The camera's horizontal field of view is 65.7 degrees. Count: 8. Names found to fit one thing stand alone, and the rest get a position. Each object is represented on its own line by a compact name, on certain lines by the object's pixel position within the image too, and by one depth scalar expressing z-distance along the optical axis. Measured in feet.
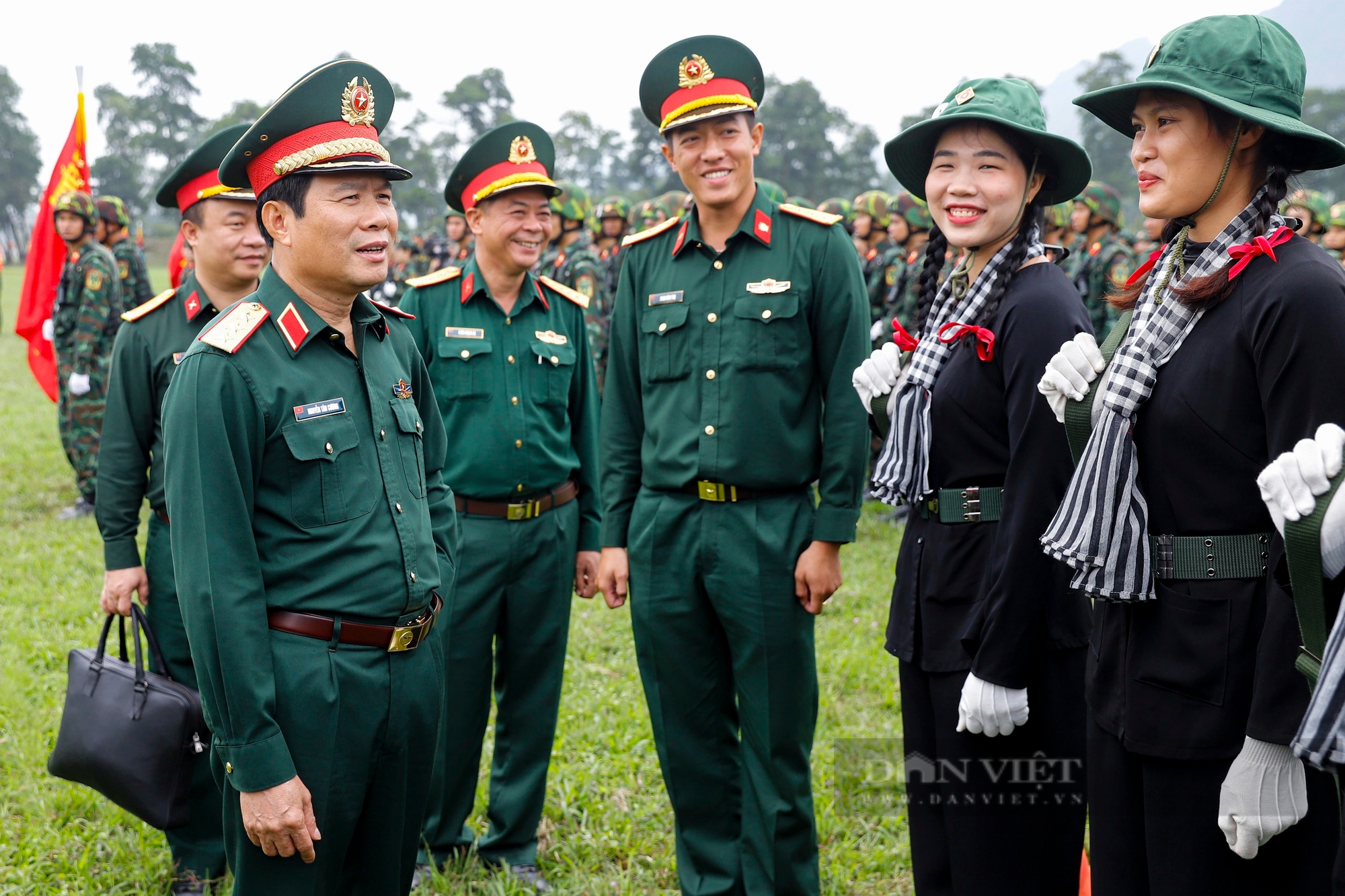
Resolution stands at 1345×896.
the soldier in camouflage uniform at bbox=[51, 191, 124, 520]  25.13
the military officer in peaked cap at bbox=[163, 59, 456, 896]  6.48
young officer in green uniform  9.85
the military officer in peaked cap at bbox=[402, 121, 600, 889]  11.32
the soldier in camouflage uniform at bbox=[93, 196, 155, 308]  30.32
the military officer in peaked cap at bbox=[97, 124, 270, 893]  10.36
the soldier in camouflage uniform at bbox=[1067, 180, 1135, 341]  28.73
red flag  23.49
